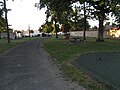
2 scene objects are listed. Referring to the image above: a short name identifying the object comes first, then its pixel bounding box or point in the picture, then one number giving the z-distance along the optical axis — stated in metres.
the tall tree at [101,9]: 13.74
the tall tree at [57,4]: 13.79
